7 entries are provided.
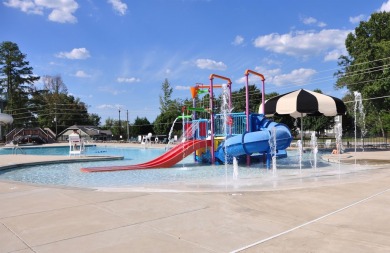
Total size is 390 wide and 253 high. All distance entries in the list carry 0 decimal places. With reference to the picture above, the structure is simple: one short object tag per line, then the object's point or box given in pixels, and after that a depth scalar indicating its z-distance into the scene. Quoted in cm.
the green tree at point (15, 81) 6456
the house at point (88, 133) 6072
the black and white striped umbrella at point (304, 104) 1966
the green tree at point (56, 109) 6888
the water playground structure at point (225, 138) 1412
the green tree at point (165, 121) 5319
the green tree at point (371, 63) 3036
